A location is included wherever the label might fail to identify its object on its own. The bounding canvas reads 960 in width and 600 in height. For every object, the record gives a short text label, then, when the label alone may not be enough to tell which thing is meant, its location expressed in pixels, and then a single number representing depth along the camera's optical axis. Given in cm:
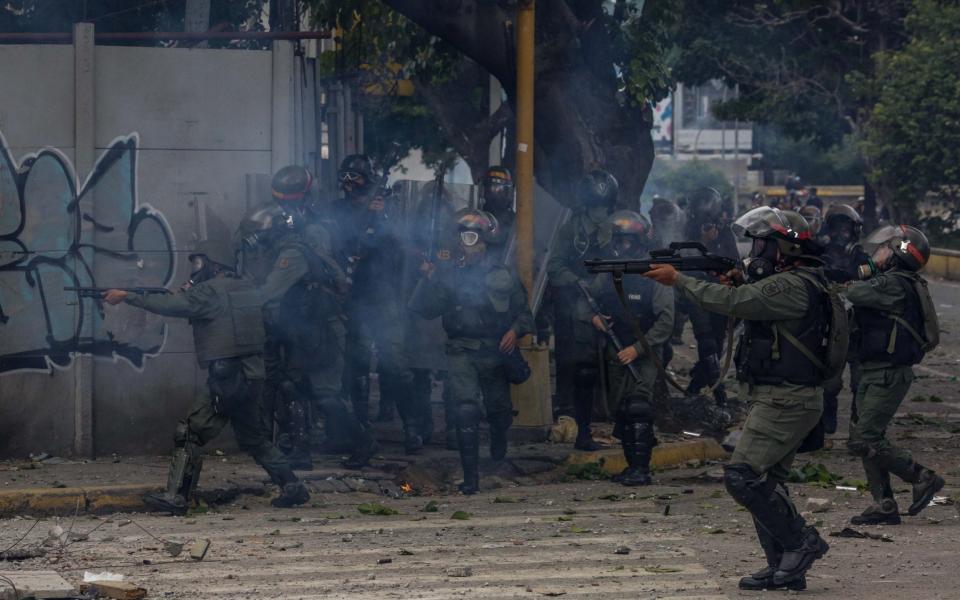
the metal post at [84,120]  1955
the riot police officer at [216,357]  1669
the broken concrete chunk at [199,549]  1434
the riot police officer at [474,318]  1856
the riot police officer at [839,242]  2202
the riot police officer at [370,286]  2105
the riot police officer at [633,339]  1898
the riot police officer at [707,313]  2545
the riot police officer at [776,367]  1335
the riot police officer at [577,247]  2053
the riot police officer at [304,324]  1837
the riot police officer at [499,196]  2272
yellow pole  2111
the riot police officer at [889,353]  1637
